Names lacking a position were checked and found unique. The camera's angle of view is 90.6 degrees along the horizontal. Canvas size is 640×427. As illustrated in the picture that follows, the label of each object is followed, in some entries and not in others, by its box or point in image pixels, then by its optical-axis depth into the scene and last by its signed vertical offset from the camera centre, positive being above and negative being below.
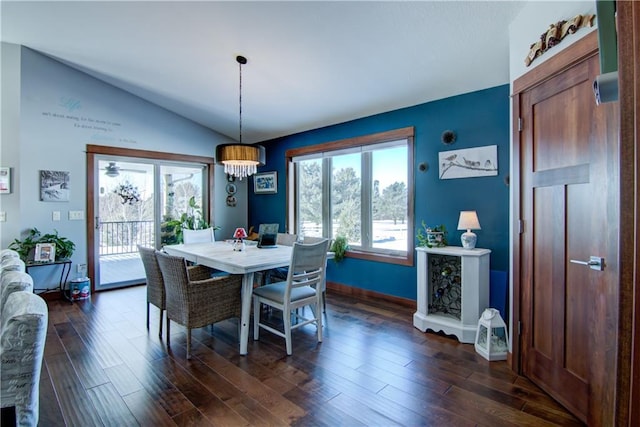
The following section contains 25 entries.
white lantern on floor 2.59 -1.08
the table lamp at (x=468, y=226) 3.08 -0.14
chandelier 3.10 +0.58
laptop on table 3.70 -0.28
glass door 4.80 +0.04
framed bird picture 3.28 +0.53
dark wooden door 1.71 -0.17
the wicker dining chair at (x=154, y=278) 2.95 -0.62
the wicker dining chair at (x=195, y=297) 2.56 -0.71
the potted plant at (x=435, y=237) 3.31 -0.28
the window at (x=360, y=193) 4.11 +0.28
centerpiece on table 3.51 -0.27
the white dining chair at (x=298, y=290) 2.70 -0.72
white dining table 2.68 -0.43
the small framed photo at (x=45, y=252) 3.99 -0.49
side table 4.11 -0.78
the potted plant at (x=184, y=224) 5.42 -0.18
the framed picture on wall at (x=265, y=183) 5.85 +0.57
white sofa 1.15 -0.53
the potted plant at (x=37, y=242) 3.93 -0.38
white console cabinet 2.94 -0.78
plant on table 4.59 -0.51
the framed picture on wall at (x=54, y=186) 4.21 +0.38
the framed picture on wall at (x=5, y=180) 3.91 +0.42
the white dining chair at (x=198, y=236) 4.31 -0.32
